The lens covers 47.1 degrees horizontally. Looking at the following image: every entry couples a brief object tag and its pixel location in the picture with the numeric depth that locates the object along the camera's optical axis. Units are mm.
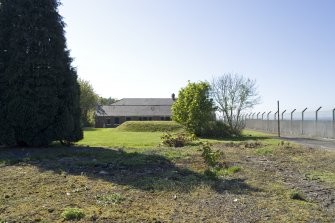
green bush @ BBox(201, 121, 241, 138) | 34031
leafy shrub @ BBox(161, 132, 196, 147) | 20719
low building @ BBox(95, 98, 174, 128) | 77562
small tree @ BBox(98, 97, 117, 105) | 113500
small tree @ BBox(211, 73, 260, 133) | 40938
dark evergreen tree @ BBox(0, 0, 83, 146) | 17234
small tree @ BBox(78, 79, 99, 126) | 74406
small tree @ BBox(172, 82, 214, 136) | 34250
